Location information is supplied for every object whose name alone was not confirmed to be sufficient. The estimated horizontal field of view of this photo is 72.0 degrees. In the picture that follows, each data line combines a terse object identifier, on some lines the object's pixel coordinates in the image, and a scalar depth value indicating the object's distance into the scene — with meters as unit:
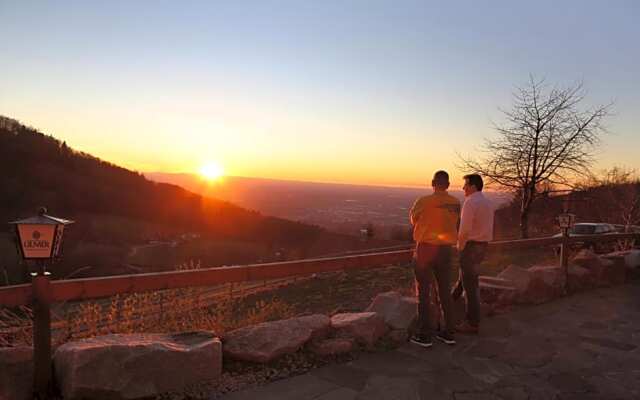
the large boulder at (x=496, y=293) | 6.42
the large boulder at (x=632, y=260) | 8.89
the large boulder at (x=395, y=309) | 5.03
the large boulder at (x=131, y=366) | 3.25
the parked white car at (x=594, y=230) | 12.99
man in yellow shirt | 4.79
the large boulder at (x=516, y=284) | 6.45
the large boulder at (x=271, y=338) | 4.10
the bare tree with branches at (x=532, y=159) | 13.15
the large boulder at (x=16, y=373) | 3.20
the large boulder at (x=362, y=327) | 4.67
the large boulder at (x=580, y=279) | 7.60
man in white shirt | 5.21
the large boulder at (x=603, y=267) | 8.10
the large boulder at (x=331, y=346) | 4.42
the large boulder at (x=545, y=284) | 6.73
